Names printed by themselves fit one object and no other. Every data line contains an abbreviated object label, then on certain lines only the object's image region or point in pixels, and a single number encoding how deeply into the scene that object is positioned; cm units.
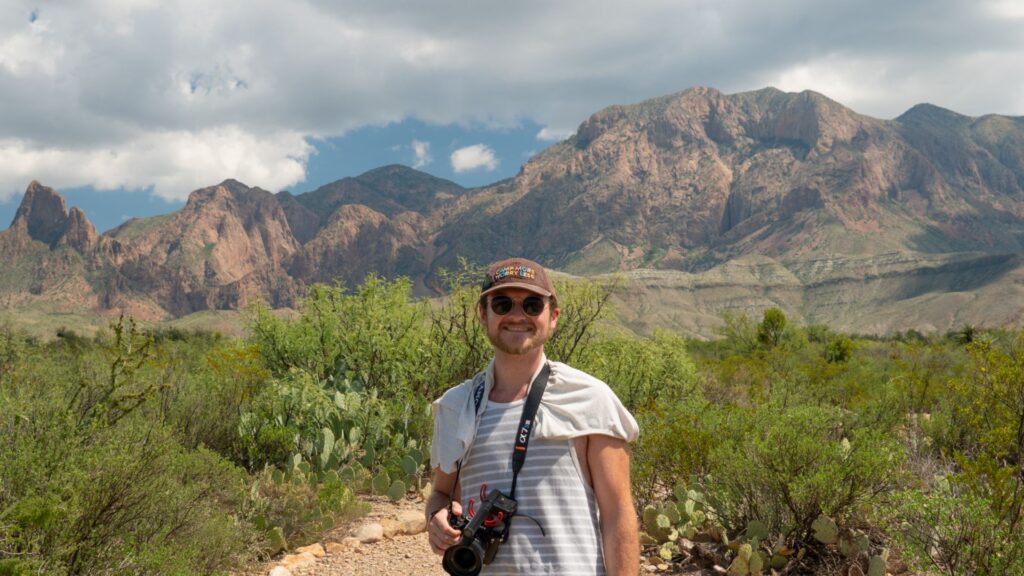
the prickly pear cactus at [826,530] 573
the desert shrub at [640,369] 1240
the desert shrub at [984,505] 439
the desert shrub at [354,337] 1053
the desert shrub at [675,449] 748
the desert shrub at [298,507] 660
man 239
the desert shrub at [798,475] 575
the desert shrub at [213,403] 797
